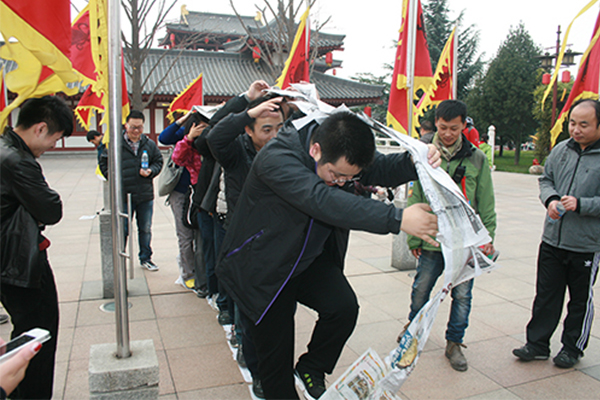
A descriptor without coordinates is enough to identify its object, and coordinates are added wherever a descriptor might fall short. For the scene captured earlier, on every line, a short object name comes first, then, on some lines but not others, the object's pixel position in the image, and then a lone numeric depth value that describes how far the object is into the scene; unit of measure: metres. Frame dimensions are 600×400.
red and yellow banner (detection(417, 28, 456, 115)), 6.06
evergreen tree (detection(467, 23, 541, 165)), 29.38
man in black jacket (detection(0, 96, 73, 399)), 2.11
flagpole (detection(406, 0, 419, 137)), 5.18
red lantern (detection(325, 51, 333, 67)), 27.91
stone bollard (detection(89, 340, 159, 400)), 2.21
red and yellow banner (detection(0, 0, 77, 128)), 1.85
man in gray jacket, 3.08
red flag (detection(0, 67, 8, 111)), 2.49
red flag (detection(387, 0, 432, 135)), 5.31
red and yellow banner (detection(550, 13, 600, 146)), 3.88
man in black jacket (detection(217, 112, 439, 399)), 1.94
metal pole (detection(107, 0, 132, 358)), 2.35
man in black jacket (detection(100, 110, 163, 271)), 5.25
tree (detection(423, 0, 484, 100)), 28.00
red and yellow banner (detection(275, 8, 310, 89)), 4.62
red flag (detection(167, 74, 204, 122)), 5.94
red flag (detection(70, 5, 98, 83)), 3.45
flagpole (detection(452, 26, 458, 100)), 6.23
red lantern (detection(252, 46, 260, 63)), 25.64
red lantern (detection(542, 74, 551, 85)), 21.59
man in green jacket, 3.19
